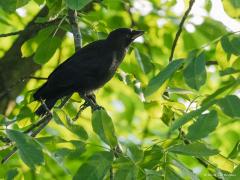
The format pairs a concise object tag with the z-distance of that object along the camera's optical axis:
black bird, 9.90
